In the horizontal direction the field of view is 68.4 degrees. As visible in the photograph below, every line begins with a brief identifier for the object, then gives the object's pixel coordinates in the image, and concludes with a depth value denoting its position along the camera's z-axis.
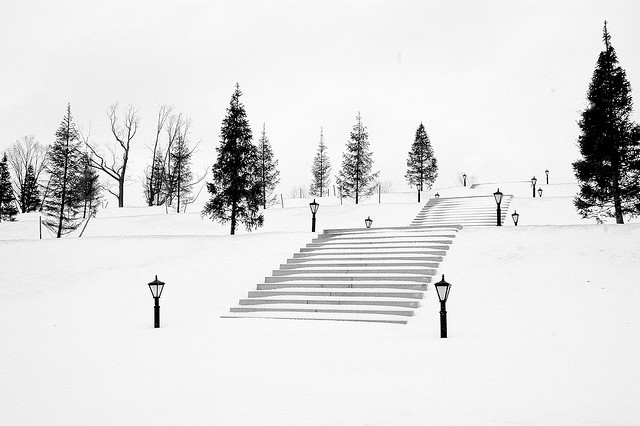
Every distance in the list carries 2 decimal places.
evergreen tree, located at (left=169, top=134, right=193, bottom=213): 48.29
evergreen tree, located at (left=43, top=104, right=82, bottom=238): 32.88
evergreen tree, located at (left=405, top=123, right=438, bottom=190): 51.56
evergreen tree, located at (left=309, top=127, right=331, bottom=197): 59.19
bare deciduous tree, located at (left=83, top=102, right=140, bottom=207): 48.06
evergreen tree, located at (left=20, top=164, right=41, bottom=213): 55.41
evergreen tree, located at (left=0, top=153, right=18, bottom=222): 43.72
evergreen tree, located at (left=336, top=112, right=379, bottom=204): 43.28
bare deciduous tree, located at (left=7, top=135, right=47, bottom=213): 56.53
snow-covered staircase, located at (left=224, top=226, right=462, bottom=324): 10.59
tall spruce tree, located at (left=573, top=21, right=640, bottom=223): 20.09
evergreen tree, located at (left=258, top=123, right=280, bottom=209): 48.69
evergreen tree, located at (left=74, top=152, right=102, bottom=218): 38.27
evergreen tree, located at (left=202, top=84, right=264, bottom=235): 26.28
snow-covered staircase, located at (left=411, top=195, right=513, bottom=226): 25.00
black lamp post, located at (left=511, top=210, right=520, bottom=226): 23.38
